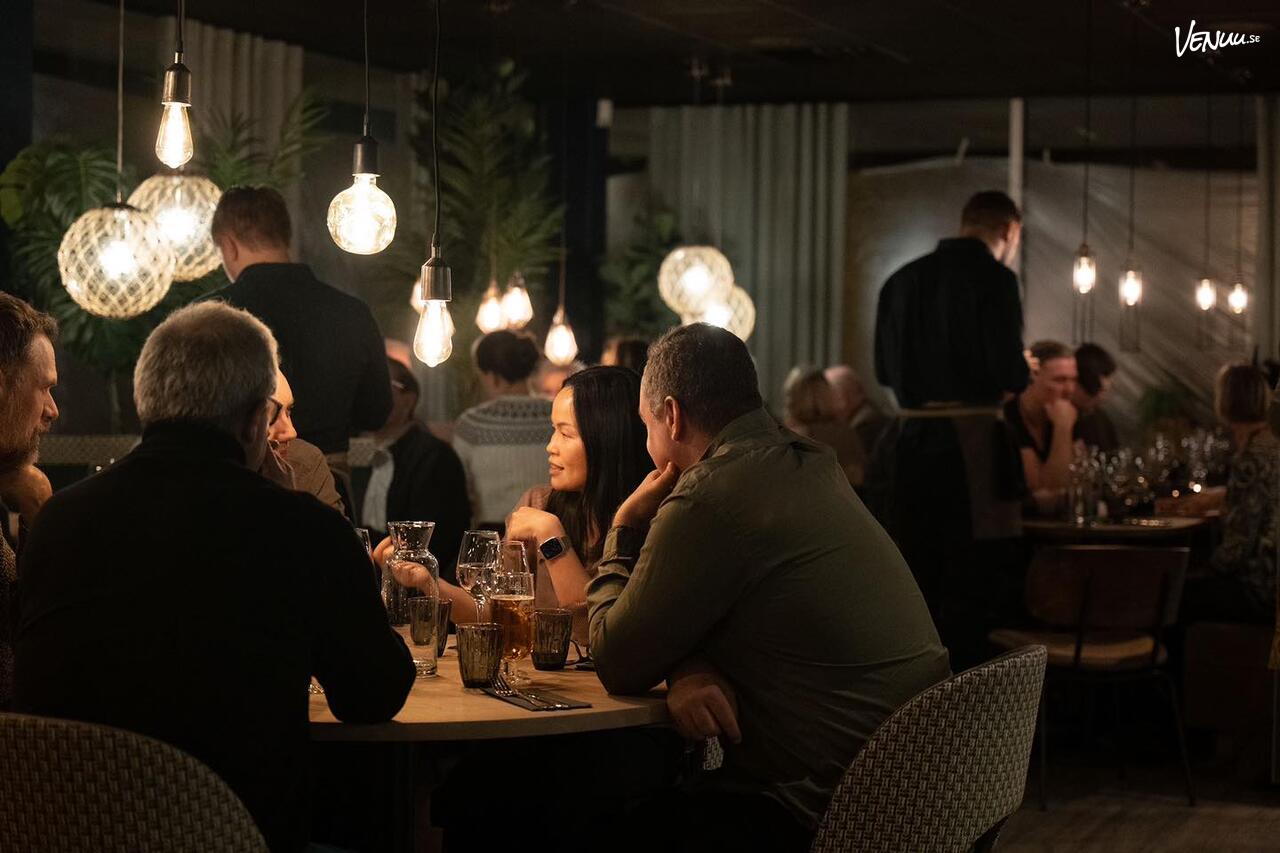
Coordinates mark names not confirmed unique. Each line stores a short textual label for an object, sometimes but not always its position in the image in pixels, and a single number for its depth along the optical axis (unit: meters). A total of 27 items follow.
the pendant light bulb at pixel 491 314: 8.57
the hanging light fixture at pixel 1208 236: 11.18
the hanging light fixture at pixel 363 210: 3.79
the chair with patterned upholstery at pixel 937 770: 2.75
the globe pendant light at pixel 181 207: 6.11
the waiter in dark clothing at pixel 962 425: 6.46
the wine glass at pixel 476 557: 3.36
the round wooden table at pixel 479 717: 2.70
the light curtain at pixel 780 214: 11.70
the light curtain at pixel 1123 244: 11.27
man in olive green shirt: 2.96
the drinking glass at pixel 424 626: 3.22
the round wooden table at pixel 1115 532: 6.81
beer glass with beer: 3.22
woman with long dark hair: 3.92
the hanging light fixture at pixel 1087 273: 8.41
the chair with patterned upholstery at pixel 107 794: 2.24
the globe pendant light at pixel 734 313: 9.71
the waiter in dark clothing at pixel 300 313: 5.12
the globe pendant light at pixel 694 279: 9.98
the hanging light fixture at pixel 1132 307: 10.95
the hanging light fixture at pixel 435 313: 3.82
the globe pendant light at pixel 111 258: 5.41
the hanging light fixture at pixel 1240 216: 11.15
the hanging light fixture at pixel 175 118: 3.84
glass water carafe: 3.28
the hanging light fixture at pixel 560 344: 8.56
